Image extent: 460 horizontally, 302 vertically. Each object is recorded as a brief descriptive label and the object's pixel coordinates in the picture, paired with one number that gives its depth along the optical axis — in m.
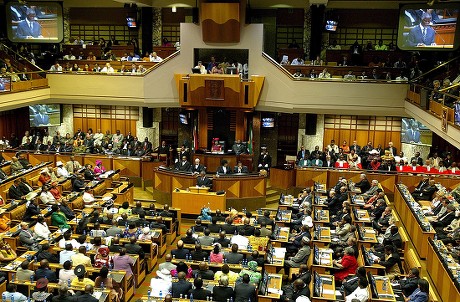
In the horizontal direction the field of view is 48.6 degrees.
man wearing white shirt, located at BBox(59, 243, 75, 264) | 10.86
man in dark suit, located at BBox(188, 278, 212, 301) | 9.41
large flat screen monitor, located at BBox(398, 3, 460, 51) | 18.30
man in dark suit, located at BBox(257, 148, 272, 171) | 20.14
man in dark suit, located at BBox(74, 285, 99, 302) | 8.92
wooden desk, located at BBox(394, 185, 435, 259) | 12.97
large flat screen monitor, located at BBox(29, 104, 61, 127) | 24.17
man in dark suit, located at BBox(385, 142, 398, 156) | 21.22
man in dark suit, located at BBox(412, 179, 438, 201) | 16.48
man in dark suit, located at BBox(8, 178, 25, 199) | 15.70
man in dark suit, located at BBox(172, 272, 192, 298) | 9.64
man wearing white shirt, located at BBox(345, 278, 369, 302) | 9.40
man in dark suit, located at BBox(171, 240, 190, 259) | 11.38
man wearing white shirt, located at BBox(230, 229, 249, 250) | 12.05
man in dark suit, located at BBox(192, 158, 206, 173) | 18.47
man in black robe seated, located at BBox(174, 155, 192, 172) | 18.42
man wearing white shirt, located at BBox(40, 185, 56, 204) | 15.03
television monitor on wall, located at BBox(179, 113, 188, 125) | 22.41
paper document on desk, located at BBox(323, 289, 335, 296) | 9.59
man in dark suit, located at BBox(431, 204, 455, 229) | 13.75
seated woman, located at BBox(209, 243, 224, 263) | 11.07
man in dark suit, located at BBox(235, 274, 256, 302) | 9.36
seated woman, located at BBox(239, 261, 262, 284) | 10.20
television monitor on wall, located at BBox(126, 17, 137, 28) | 24.89
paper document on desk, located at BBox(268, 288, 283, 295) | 9.72
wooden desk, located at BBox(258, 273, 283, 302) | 9.55
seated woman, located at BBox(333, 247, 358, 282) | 10.98
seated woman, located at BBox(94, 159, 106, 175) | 18.72
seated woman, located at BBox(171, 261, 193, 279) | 10.51
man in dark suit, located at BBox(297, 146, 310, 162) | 20.37
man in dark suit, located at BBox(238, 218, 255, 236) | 12.91
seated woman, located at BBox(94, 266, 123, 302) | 9.74
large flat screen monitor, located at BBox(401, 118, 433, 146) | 21.20
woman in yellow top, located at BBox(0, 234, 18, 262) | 11.38
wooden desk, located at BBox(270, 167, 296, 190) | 19.39
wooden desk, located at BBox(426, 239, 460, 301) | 9.97
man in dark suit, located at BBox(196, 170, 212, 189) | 17.14
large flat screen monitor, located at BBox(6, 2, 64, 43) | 21.52
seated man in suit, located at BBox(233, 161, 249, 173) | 18.08
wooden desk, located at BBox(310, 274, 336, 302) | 9.43
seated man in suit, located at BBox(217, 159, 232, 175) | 18.05
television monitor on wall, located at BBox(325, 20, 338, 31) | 22.98
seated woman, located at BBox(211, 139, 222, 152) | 21.22
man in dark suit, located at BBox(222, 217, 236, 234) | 13.14
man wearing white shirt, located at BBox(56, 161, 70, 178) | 17.67
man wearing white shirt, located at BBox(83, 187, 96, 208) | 15.41
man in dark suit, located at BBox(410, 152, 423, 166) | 19.72
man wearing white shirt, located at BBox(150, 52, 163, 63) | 23.03
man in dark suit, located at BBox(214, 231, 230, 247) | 11.93
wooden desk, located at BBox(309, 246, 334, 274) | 10.93
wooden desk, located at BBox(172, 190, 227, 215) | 16.42
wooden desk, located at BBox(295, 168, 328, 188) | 18.88
